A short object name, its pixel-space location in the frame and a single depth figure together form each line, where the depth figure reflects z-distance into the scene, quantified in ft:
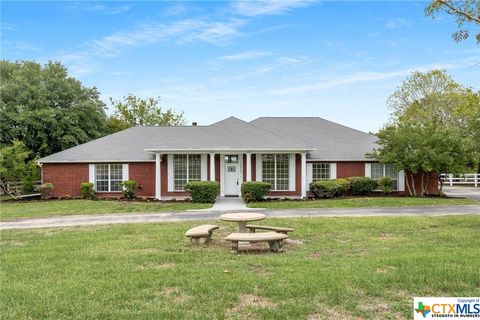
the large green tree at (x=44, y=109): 108.88
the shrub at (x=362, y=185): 75.55
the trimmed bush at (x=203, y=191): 67.15
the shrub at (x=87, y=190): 77.41
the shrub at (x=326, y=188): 71.97
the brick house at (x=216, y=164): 74.33
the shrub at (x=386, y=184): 76.51
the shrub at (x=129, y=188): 75.87
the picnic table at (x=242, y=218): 32.55
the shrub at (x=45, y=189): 77.92
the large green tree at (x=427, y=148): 71.41
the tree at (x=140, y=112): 179.73
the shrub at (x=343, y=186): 73.56
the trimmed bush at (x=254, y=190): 68.80
